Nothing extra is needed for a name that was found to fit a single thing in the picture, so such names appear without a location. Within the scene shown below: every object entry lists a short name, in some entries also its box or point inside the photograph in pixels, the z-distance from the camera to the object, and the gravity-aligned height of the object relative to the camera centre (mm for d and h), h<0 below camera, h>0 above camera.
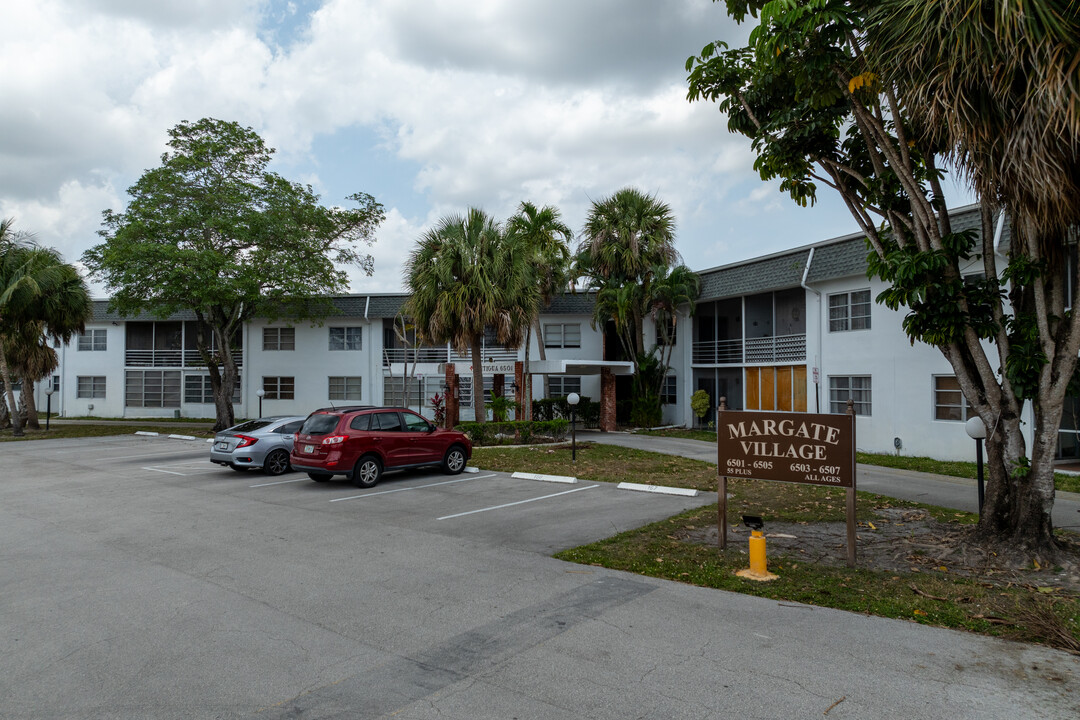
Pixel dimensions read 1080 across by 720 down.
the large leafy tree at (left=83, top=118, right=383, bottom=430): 25156 +5349
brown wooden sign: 7816 -826
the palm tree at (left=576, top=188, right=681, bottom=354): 25266 +5199
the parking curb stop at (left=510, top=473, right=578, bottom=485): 14538 -2147
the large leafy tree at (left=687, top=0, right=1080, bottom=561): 6543 +2607
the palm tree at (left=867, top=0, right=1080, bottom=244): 6160 +2862
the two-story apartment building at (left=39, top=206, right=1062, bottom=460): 18734 +786
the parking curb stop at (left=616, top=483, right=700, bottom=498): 12727 -2119
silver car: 15297 -1506
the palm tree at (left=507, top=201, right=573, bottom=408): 22750 +4630
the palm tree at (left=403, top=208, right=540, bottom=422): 19641 +2793
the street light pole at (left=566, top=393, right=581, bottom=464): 16719 -573
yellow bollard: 7395 -1974
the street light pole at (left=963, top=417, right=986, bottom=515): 9102 -686
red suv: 13203 -1294
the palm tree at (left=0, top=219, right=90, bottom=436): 26844 +3101
